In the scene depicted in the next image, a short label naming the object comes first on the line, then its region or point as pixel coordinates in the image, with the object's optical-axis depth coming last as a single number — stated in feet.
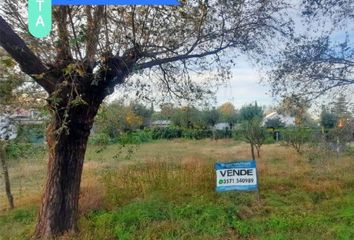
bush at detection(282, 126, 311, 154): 49.76
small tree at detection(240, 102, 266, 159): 59.72
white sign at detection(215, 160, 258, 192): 22.56
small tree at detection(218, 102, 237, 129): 123.62
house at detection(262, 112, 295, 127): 101.70
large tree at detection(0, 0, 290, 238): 15.03
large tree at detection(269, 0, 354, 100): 22.72
